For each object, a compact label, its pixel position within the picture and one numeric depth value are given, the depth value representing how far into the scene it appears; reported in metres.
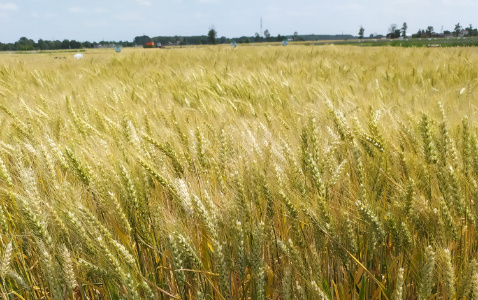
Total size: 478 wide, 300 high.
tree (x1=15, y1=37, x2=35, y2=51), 86.22
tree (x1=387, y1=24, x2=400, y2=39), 88.12
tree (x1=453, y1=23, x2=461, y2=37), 81.94
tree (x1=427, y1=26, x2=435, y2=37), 86.84
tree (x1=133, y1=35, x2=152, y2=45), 138.25
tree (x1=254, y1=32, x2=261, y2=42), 105.02
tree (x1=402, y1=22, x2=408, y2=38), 92.74
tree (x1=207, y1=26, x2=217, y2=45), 68.75
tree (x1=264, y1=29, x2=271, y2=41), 122.56
